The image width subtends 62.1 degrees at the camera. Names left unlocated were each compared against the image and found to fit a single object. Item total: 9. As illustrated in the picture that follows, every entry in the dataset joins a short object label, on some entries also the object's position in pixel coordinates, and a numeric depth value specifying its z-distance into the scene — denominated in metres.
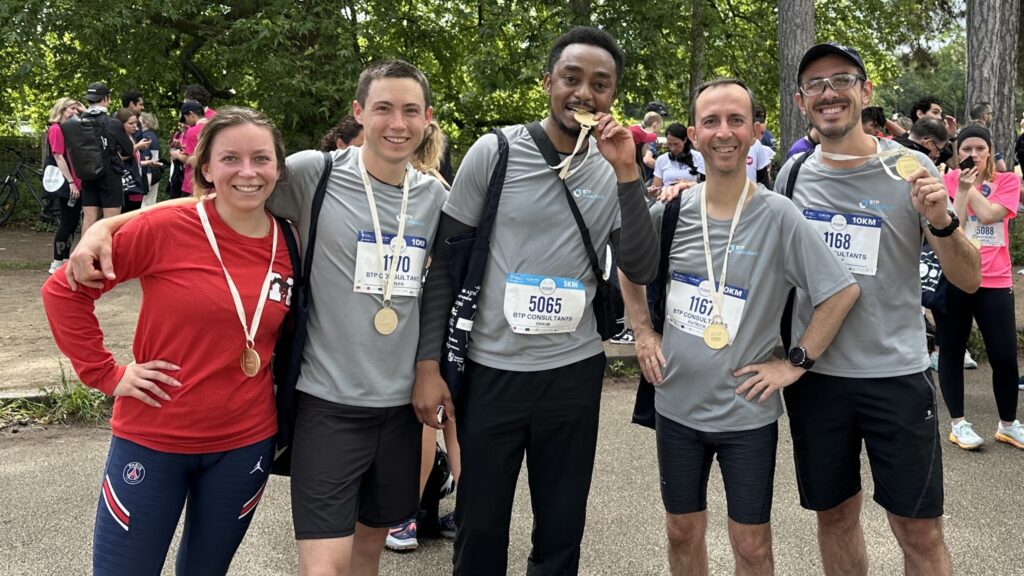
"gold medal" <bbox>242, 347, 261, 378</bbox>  2.64
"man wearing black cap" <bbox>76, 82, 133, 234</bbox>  10.00
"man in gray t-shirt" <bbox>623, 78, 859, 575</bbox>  2.92
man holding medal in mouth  2.83
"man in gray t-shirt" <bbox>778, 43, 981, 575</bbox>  3.04
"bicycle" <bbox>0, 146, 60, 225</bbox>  14.36
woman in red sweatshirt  2.54
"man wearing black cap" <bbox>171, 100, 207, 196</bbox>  9.99
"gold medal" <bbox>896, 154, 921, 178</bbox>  2.92
